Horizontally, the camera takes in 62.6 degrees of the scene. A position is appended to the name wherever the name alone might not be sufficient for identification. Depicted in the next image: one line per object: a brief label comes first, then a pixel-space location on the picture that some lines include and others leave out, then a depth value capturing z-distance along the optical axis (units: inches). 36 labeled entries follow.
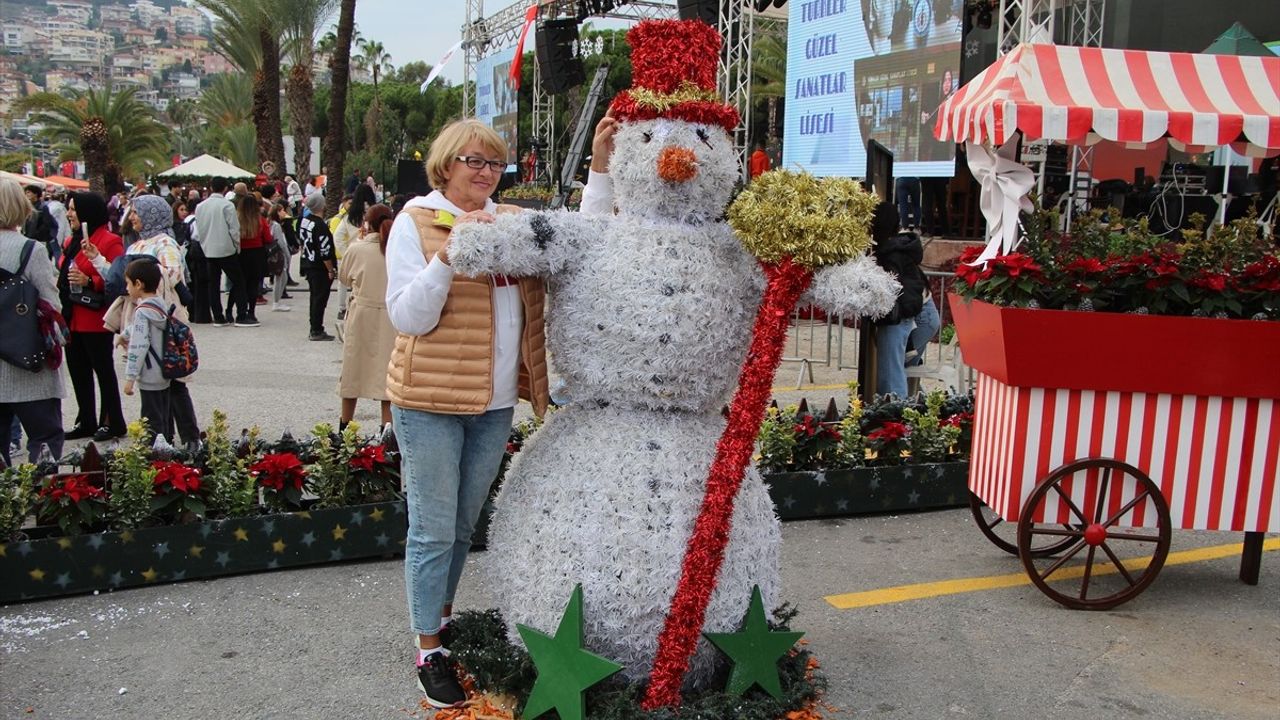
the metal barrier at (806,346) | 379.3
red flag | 1015.0
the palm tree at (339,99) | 912.9
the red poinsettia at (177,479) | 179.6
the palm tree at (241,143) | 2112.5
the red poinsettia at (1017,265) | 170.9
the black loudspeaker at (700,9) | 442.3
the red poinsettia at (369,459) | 195.8
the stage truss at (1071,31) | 424.2
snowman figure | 125.1
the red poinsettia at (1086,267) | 170.4
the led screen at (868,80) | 496.4
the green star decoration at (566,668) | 121.6
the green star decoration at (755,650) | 129.6
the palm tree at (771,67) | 1185.4
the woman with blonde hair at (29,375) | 213.0
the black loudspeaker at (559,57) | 956.6
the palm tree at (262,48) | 1095.0
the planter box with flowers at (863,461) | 222.5
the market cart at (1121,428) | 170.1
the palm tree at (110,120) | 1387.8
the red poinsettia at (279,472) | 188.9
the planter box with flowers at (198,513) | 172.6
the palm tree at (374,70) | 2596.0
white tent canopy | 1024.9
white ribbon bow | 205.3
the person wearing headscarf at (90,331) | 260.7
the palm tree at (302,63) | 1108.5
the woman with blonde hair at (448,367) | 128.0
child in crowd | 231.0
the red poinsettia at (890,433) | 230.1
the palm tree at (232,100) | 2213.3
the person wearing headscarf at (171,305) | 242.7
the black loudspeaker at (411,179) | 398.3
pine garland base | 124.8
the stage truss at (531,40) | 650.8
